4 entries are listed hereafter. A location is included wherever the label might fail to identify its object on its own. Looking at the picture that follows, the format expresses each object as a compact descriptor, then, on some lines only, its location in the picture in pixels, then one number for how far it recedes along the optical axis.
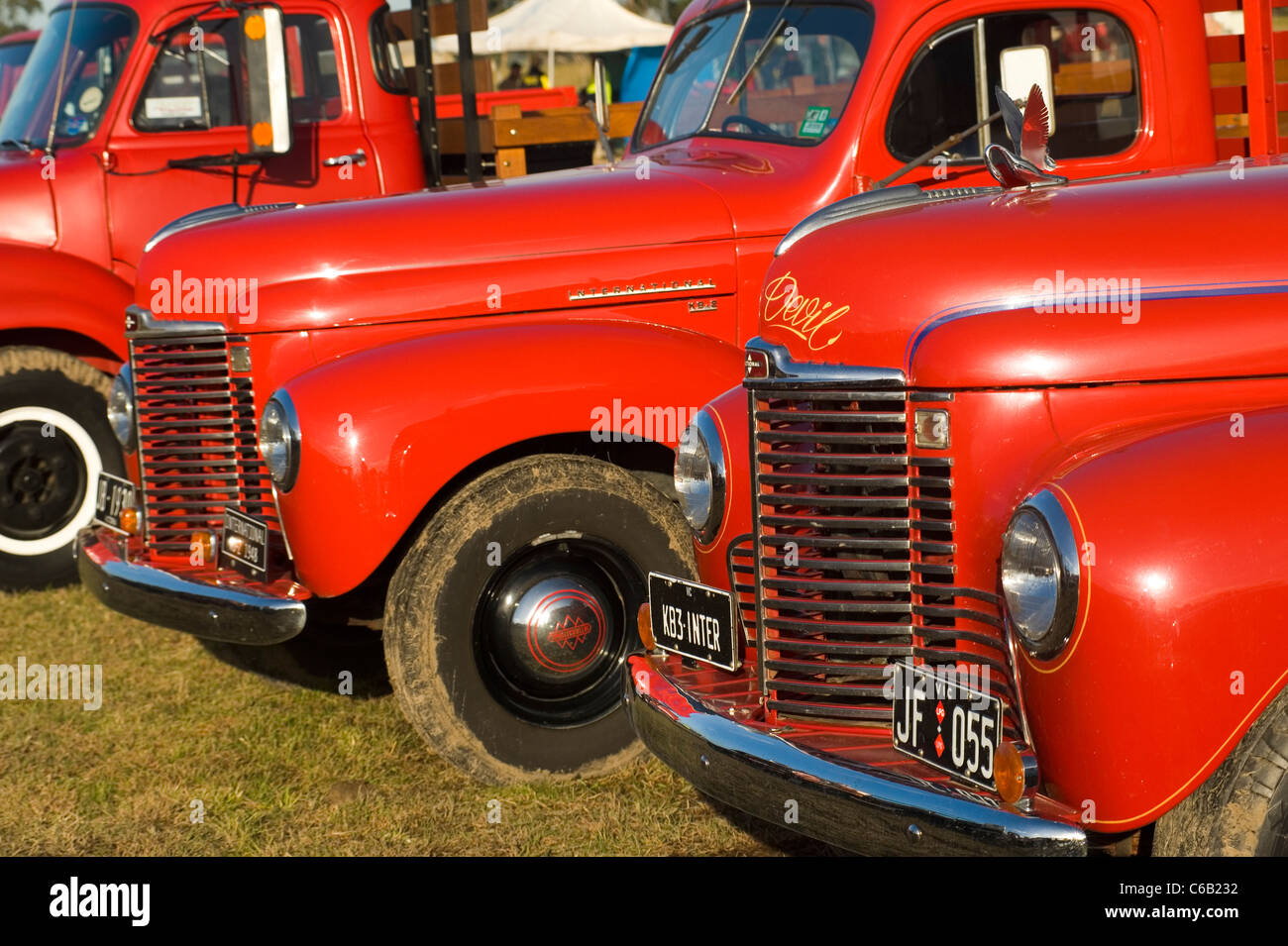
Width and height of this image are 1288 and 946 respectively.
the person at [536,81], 17.47
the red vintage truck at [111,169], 6.37
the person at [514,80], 16.98
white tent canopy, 17.61
